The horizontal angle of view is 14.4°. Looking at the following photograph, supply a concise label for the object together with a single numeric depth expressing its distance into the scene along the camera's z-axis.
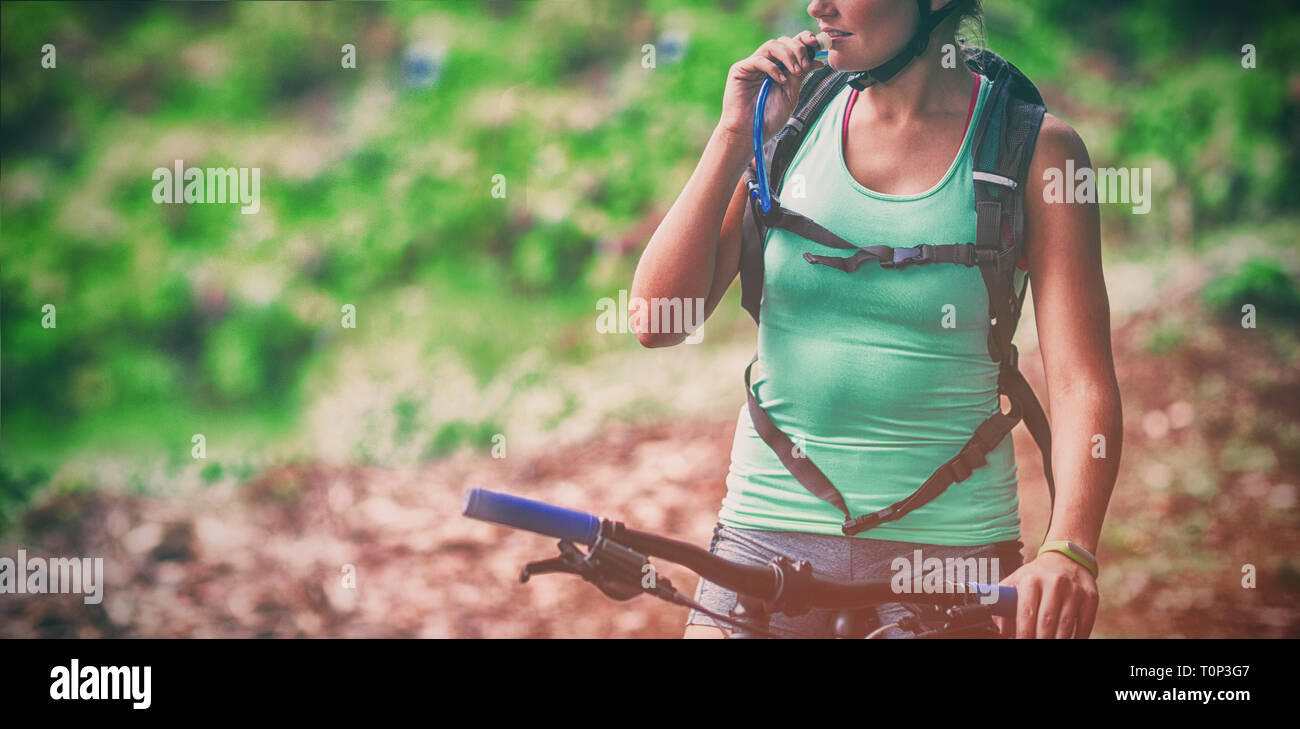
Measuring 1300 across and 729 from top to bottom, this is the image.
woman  5.67
